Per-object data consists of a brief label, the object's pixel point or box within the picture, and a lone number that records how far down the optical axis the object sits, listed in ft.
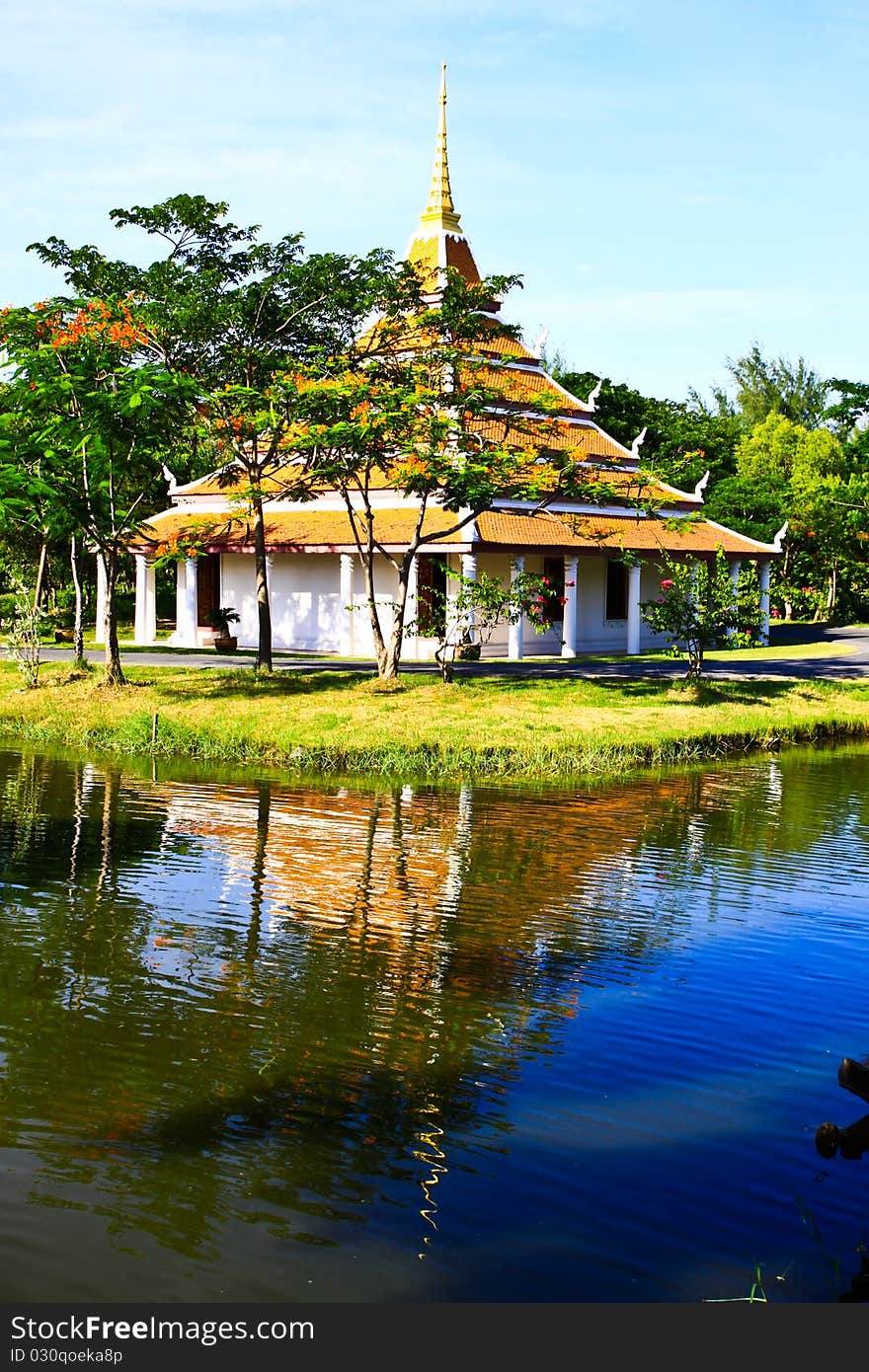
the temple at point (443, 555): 112.98
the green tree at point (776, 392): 292.57
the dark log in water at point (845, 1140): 20.18
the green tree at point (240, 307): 86.79
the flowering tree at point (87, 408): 81.05
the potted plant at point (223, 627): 122.72
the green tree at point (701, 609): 86.99
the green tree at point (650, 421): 171.83
